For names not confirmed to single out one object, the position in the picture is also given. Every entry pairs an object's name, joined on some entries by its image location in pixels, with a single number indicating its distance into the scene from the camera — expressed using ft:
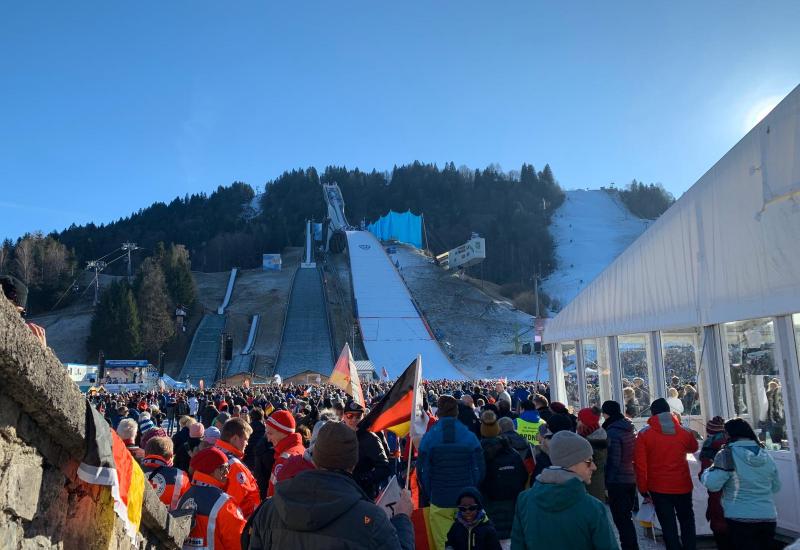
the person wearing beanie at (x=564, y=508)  9.34
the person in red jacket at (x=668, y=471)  18.22
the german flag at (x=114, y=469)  7.92
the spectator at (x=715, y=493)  19.02
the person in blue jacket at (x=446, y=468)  16.89
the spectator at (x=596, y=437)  20.59
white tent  20.04
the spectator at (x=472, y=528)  13.42
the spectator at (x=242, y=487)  12.40
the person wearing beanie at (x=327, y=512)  7.38
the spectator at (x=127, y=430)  17.95
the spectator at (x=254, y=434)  24.56
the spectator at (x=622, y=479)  20.02
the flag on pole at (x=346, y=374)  32.39
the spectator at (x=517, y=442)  20.83
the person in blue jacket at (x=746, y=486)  15.47
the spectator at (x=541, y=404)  29.07
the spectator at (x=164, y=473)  12.80
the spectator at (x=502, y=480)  18.92
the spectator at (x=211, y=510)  11.28
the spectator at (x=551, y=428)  20.35
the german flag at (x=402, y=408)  18.21
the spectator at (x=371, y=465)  15.94
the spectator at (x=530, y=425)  26.96
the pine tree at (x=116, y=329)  166.40
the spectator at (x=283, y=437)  15.17
